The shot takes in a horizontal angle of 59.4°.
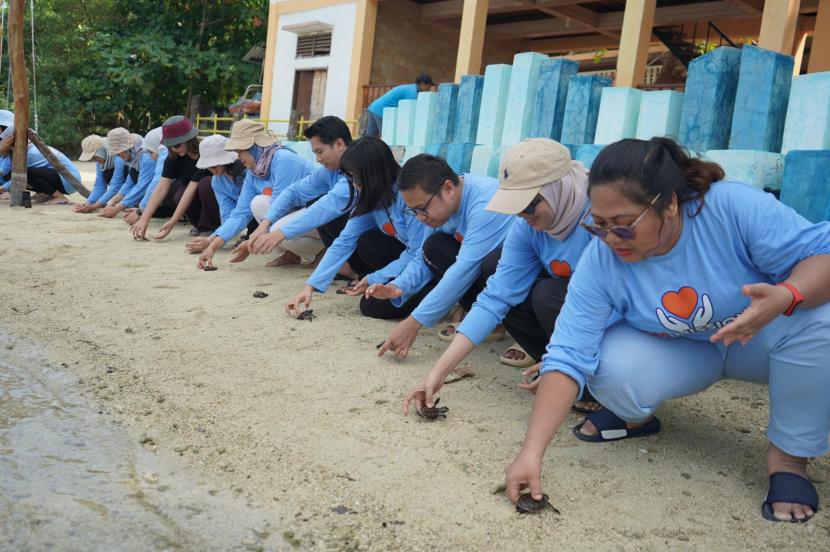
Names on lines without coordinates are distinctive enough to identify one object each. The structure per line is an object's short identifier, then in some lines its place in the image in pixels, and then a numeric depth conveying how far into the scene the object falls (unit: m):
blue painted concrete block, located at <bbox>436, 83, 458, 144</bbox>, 5.35
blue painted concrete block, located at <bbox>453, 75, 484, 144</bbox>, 5.16
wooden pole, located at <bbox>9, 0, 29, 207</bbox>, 7.50
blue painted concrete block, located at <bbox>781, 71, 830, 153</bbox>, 3.12
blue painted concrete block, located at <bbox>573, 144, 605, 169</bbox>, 3.97
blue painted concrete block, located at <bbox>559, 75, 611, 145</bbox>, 4.26
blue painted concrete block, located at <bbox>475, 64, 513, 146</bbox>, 4.90
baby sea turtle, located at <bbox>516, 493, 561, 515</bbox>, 1.79
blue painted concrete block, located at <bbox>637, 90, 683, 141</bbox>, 3.82
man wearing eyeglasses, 2.73
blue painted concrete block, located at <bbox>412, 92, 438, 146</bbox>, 5.53
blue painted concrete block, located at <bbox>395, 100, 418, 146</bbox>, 5.81
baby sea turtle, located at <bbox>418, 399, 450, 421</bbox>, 2.36
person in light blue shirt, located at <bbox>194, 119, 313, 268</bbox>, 4.87
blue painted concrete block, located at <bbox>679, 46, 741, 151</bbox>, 3.52
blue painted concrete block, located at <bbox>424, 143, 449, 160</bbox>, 5.18
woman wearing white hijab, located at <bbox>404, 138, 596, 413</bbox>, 2.25
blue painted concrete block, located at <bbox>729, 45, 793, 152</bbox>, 3.32
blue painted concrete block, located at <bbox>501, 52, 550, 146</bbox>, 4.65
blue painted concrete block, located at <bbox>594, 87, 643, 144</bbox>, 4.02
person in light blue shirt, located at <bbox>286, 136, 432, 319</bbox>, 3.48
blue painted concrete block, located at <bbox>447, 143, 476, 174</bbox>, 4.96
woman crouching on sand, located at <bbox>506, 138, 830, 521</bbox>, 1.74
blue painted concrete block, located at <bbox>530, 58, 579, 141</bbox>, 4.50
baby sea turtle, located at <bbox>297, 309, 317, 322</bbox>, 3.58
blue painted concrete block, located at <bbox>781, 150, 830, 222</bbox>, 2.84
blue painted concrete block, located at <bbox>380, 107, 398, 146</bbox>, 6.07
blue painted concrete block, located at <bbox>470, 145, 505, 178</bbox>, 4.66
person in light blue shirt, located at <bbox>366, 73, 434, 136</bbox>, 7.27
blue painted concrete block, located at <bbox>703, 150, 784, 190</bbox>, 3.20
